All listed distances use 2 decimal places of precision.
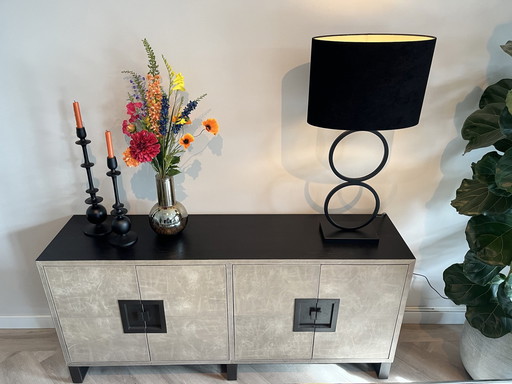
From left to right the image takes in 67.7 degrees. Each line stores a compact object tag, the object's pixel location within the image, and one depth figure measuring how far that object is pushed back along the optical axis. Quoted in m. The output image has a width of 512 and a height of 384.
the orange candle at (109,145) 1.47
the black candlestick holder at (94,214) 1.64
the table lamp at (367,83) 1.24
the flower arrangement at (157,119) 1.43
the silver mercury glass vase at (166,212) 1.60
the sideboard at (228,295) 1.54
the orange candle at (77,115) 1.46
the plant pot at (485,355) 1.61
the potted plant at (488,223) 1.33
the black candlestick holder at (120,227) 1.59
